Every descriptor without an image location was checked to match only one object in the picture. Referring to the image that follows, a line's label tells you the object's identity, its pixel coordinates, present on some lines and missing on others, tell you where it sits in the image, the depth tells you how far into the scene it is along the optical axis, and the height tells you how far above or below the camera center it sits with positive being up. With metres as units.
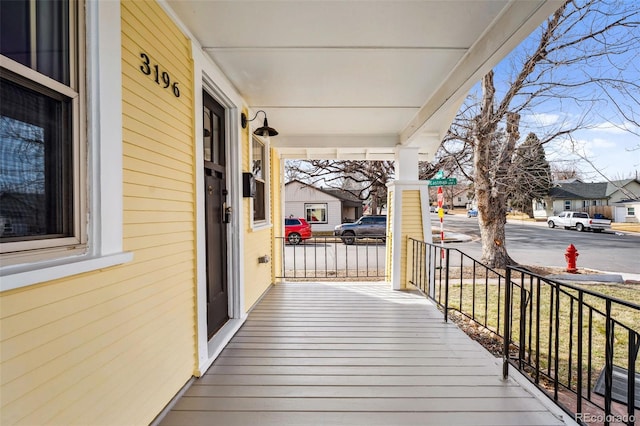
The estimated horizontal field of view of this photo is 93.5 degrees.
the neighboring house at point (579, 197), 28.17 +1.07
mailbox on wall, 3.19 +0.29
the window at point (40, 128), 0.97 +0.29
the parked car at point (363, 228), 13.61 -0.84
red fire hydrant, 7.61 -1.28
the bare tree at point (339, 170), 13.30 +1.78
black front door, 2.60 -0.03
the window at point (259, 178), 4.15 +0.46
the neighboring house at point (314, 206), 18.70 +0.23
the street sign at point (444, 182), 5.11 +0.47
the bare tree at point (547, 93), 4.43 +2.28
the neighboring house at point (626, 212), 22.92 -0.29
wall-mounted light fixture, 3.32 +0.93
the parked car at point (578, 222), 18.16 -0.88
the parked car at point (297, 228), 13.30 -0.82
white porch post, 4.54 -0.09
